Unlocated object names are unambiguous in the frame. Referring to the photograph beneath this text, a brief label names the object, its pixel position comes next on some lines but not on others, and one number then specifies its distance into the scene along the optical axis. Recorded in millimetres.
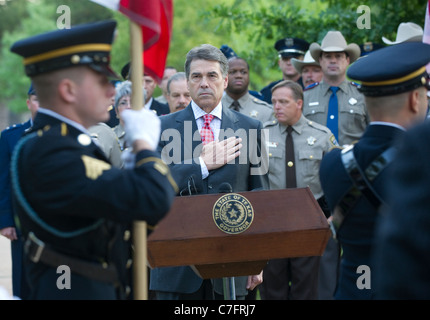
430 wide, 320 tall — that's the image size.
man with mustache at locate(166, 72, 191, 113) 15266
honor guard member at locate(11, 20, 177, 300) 5320
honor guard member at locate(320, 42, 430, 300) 6121
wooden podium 8109
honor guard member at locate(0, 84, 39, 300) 11578
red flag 6414
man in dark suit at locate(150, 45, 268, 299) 9336
